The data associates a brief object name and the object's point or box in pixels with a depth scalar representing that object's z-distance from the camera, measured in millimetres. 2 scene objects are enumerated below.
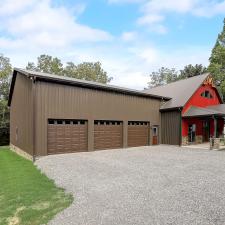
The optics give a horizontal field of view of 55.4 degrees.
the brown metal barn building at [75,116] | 12766
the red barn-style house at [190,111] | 18250
